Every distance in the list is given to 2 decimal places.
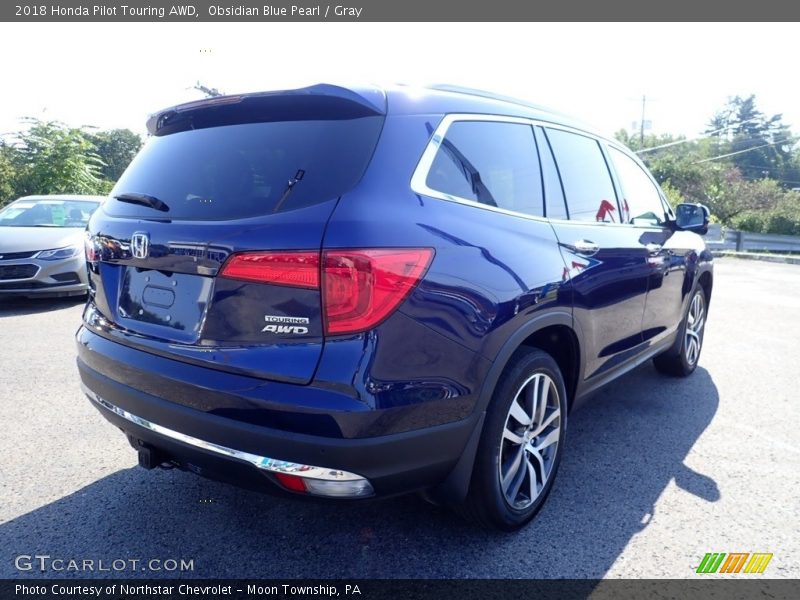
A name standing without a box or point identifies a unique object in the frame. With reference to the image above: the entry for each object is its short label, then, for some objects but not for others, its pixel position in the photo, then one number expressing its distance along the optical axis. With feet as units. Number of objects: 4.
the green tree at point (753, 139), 259.39
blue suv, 5.69
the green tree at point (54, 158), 58.39
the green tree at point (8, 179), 64.80
